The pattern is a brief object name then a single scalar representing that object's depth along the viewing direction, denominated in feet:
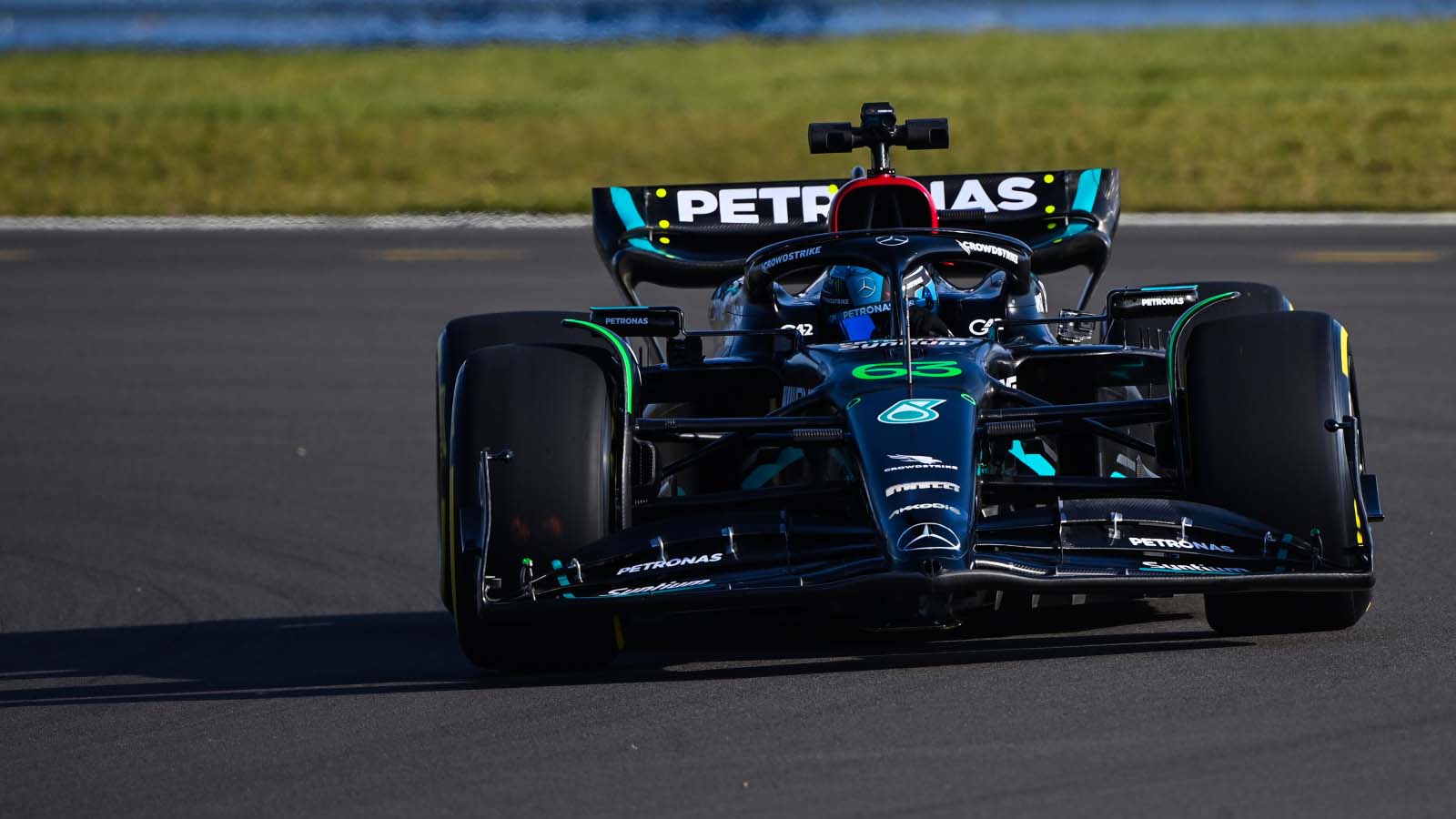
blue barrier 220.64
